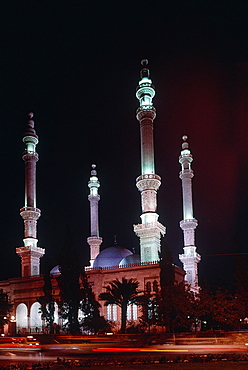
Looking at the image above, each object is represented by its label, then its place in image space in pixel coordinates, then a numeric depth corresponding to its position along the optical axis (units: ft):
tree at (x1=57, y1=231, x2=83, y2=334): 125.59
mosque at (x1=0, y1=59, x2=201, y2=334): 152.15
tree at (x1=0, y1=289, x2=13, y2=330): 153.48
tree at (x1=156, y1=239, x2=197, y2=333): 116.16
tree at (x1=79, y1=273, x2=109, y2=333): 127.65
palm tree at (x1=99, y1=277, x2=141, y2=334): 123.80
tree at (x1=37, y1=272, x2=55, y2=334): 141.59
